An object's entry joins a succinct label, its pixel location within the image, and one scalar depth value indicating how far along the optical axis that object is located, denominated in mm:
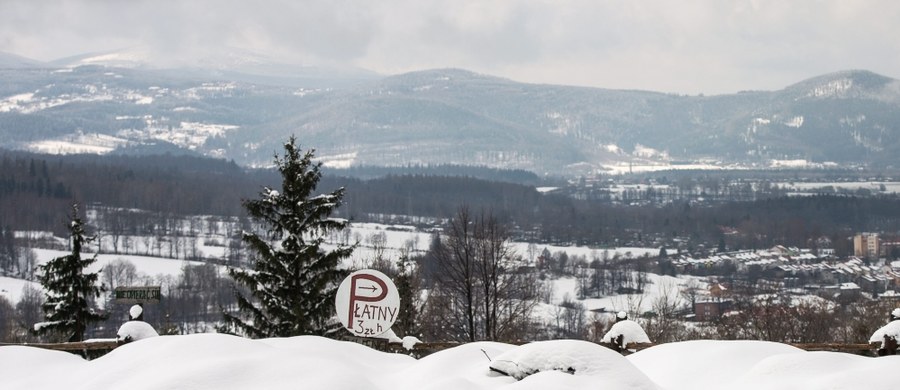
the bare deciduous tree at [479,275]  37512
